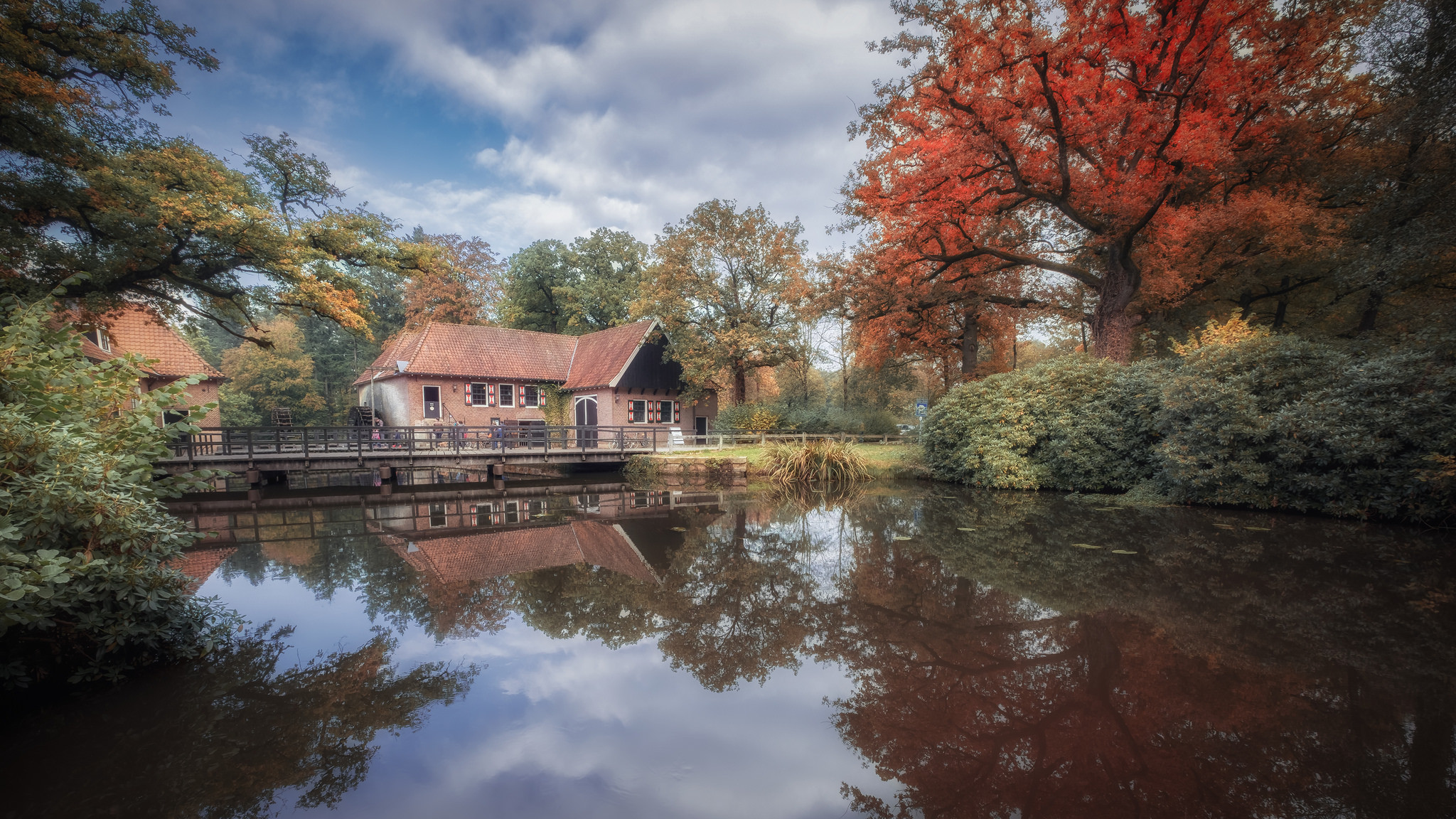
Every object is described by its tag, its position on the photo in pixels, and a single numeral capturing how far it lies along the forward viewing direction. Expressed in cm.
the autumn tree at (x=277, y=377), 3303
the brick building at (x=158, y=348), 1939
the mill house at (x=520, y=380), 2380
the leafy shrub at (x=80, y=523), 312
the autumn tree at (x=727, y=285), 2275
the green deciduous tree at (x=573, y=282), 3119
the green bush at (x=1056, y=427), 1173
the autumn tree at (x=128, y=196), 866
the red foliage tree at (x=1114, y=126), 1164
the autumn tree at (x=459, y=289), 2970
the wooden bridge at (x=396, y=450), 1453
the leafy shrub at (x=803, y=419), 2216
